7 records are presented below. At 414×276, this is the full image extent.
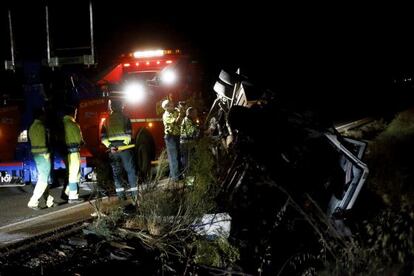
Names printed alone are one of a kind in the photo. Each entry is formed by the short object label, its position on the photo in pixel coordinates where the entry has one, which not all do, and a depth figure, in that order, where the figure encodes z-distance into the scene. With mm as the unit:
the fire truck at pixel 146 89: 9859
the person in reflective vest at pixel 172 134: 8398
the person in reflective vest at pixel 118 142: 7480
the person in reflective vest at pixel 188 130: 8141
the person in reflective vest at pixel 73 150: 7768
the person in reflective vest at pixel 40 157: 7469
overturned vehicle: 5922
